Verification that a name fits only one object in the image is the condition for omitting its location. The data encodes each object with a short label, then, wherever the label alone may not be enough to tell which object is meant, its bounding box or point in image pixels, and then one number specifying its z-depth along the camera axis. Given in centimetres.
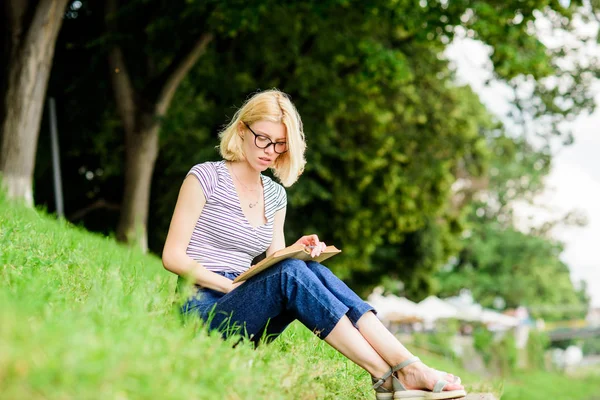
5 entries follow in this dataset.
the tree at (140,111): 1390
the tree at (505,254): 4022
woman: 383
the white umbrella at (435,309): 3028
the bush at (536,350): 3678
